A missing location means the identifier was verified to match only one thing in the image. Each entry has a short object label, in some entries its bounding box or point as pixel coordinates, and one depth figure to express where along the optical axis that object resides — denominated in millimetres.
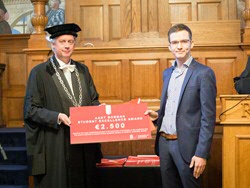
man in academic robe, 3014
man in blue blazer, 2551
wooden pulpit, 3164
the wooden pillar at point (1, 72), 5889
